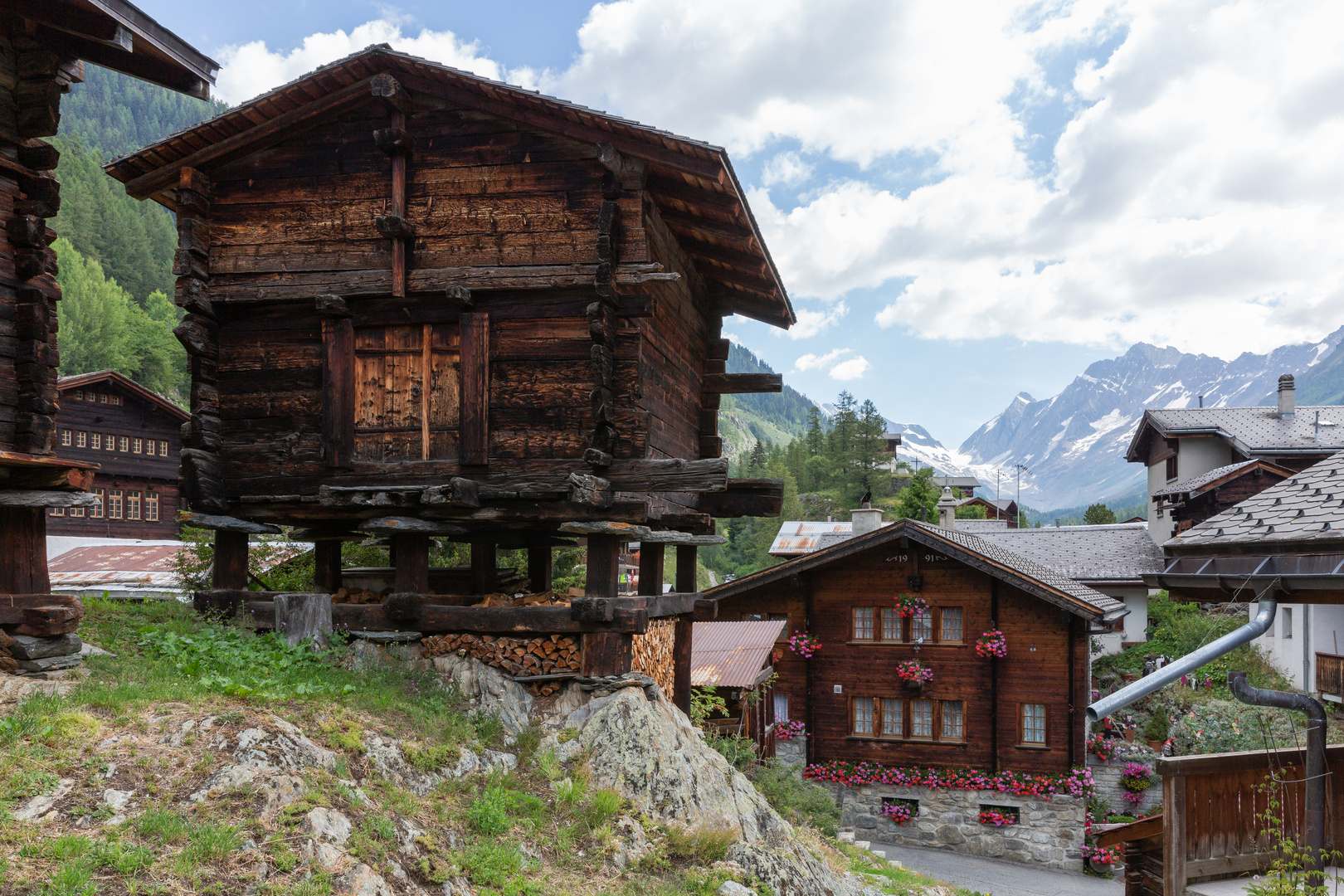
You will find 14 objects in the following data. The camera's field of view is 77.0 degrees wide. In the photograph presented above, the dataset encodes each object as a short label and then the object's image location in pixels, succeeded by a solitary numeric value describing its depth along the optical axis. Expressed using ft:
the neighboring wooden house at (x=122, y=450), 106.73
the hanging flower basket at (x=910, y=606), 77.20
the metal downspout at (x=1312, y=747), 23.11
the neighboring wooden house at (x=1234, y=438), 121.08
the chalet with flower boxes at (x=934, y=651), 73.36
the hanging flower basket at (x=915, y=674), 75.82
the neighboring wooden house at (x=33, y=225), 25.64
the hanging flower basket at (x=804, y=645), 79.00
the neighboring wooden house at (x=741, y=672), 57.11
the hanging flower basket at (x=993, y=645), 74.13
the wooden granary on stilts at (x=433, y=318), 30.86
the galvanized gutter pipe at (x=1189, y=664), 20.18
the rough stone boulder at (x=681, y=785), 26.50
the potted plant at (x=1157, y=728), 88.94
